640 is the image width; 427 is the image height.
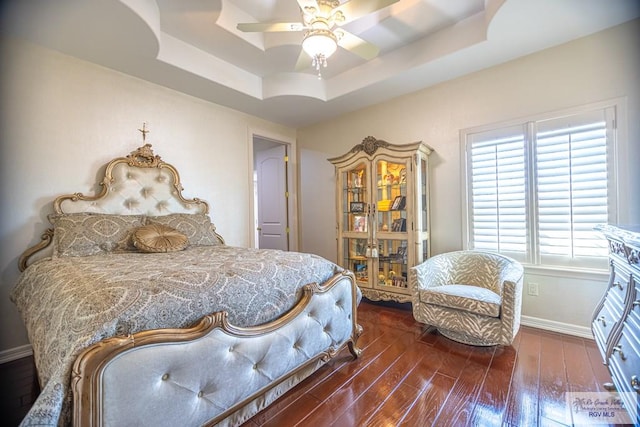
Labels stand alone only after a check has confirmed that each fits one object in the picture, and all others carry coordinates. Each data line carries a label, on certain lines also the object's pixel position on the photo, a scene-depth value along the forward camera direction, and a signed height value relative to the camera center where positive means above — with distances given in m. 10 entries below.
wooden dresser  1.18 -0.54
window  2.26 +0.18
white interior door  4.45 +0.24
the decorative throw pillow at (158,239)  2.26 -0.21
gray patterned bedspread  0.97 -0.38
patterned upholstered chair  2.06 -0.72
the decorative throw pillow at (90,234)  2.09 -0.15
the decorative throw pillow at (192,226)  2.73 -0.13
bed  0.95 -0.49
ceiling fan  1.80 +1.31
